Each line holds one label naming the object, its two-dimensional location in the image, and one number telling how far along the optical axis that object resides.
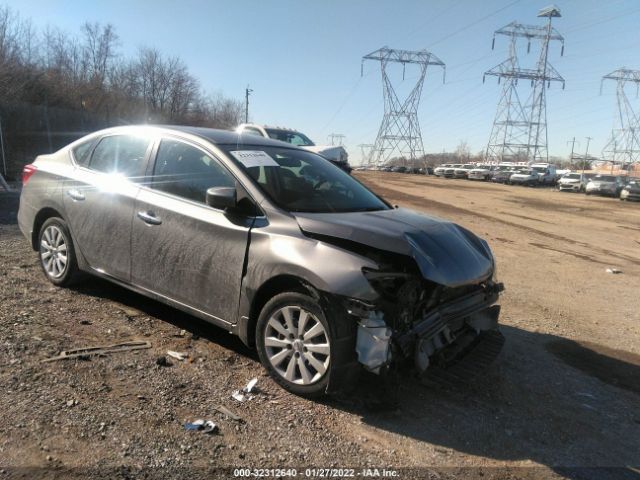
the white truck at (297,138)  16.14
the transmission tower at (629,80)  78.96
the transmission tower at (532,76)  70.00
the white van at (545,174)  54.21
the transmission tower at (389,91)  71.44
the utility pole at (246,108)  84.20
